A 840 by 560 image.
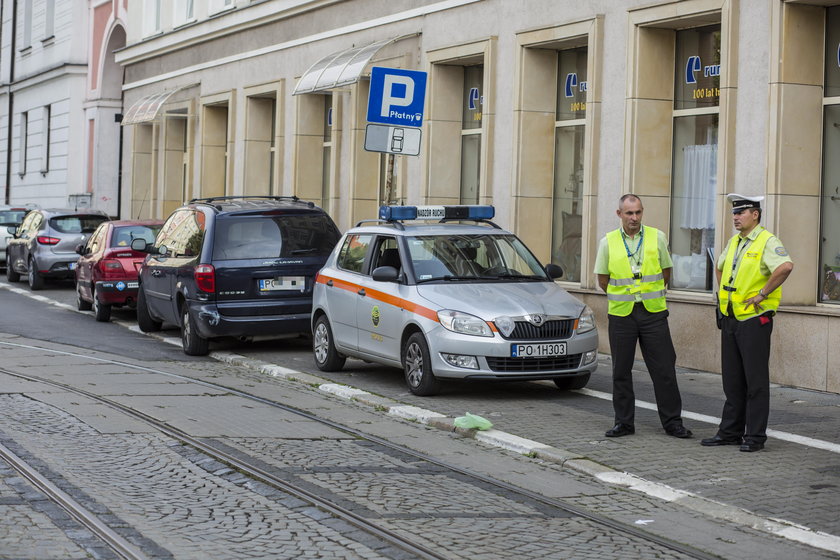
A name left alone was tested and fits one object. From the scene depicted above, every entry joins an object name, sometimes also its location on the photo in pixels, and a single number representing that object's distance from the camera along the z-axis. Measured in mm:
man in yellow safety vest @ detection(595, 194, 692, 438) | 9789
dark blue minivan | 15031
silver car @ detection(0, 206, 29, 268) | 31766
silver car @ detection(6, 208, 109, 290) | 25875
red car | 19609
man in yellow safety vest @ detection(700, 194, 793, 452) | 9188
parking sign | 15125
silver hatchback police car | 11562
